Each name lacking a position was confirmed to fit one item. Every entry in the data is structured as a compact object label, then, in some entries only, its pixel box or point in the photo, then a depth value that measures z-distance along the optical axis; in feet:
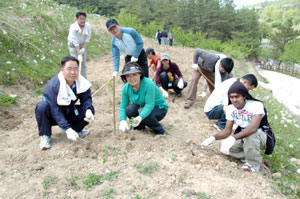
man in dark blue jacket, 9.41
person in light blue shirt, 13.63
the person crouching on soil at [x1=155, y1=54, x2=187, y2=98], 17.22
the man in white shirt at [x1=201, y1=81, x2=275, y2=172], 9.04
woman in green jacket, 9.86
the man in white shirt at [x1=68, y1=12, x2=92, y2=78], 16.65
